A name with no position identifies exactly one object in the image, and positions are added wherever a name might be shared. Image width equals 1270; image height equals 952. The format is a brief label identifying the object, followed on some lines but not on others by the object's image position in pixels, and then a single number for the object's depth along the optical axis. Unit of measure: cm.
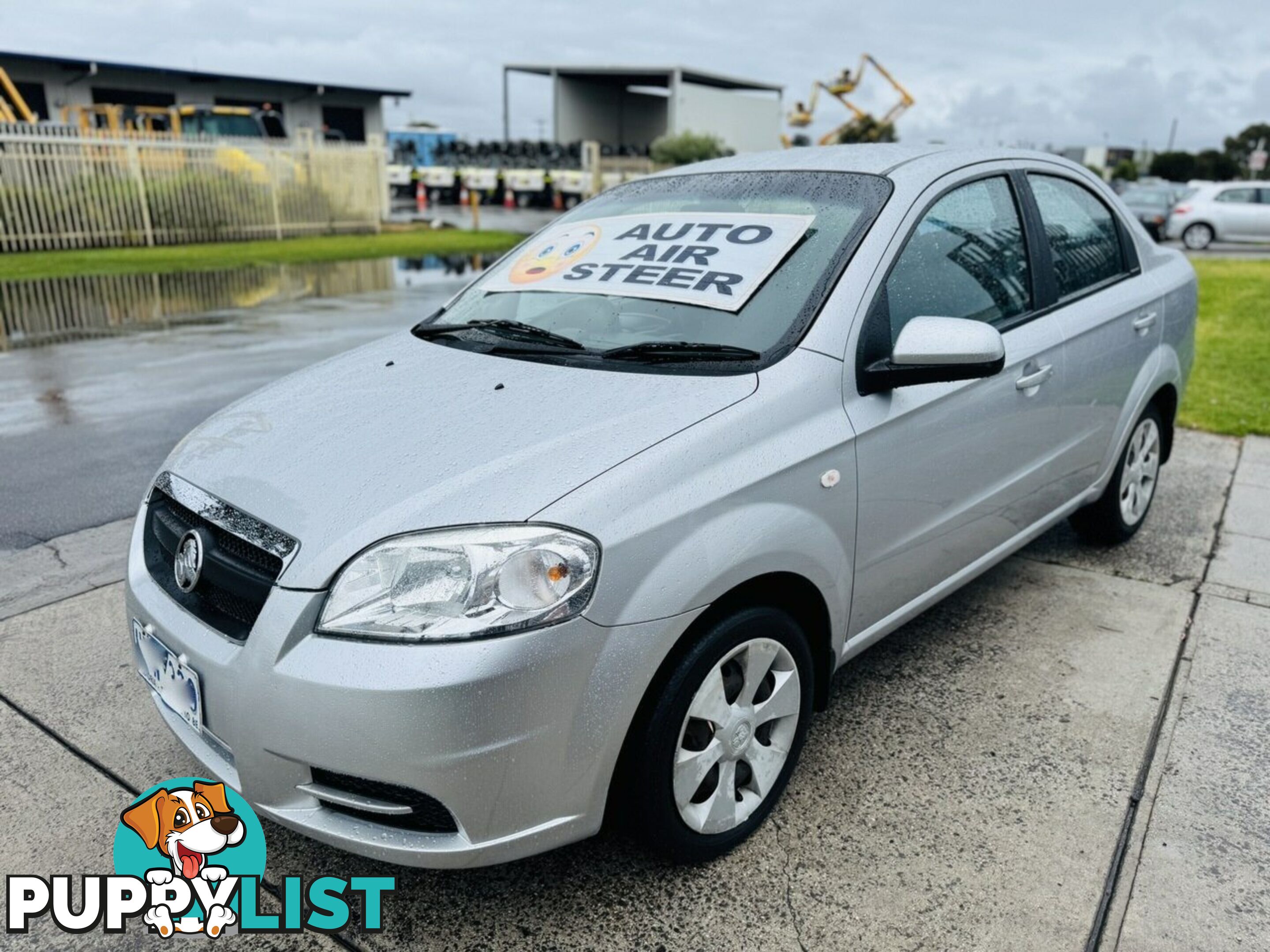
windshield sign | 274
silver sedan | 191
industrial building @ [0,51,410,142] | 3153
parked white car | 2098
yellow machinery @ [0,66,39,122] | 1927
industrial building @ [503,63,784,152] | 5684
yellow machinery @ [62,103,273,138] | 2439
